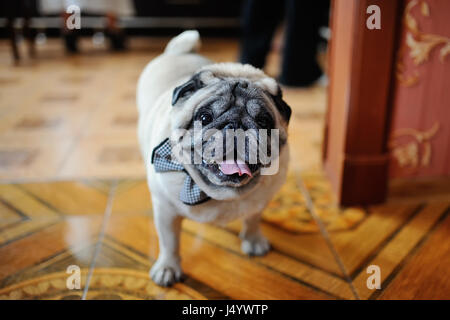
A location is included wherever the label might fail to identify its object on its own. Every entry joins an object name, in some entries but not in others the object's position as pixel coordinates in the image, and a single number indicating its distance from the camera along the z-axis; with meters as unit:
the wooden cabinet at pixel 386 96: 1.25
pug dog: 0.83
